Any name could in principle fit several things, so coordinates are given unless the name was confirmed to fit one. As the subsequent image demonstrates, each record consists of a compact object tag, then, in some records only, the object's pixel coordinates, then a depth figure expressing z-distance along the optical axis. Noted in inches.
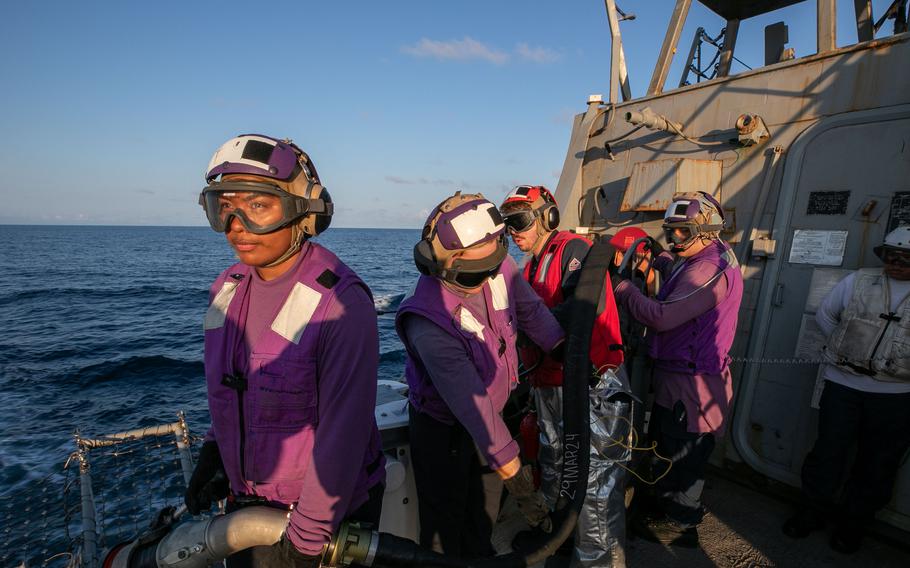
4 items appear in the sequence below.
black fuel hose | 79.3
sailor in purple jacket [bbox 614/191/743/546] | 112.0
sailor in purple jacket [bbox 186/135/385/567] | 61.5
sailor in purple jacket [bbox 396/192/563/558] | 77.3
